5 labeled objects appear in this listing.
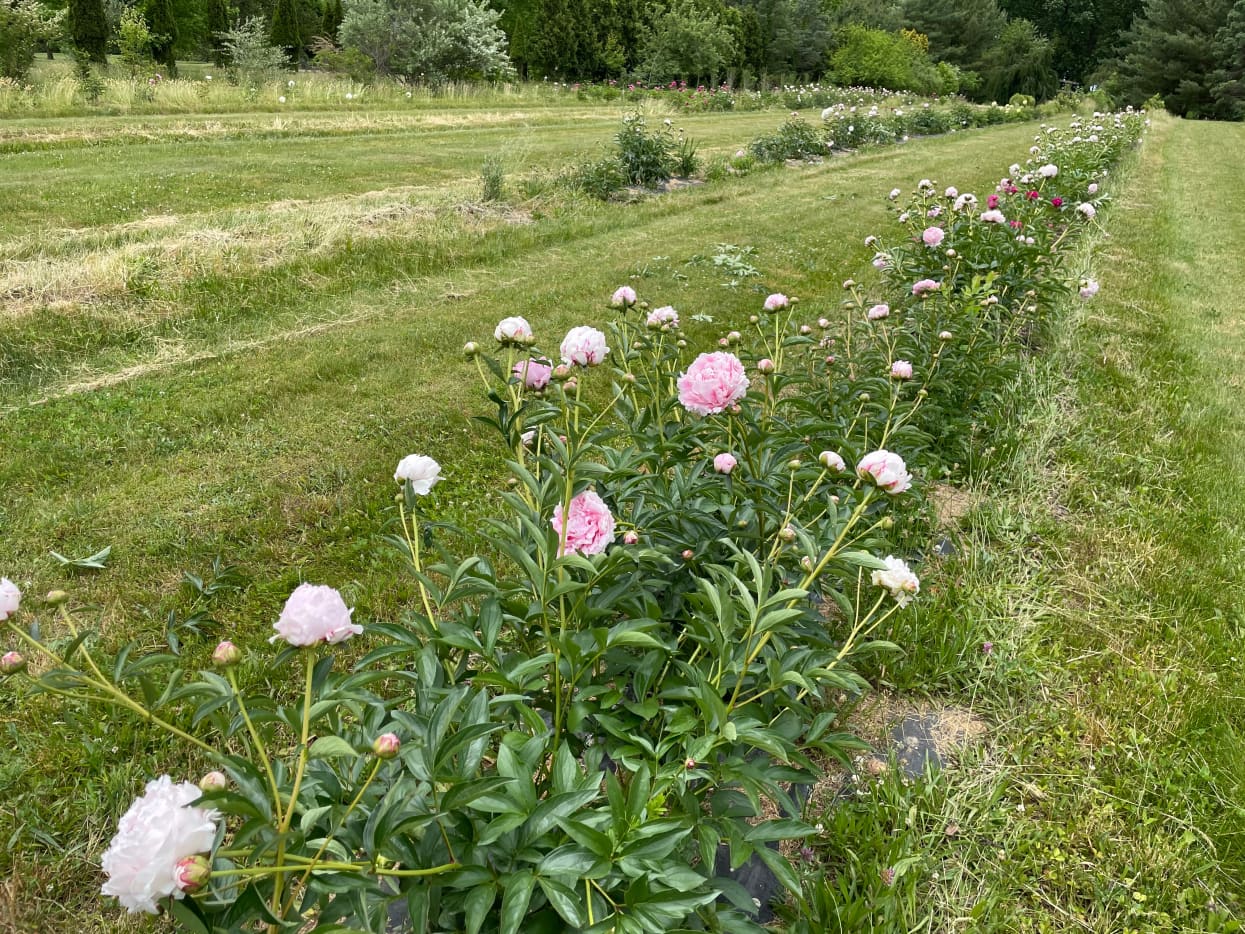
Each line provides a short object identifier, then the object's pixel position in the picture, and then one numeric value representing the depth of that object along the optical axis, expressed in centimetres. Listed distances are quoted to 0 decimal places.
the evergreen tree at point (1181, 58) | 2747
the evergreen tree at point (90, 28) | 1467
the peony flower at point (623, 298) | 165
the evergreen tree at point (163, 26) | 1827
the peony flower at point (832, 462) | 128
